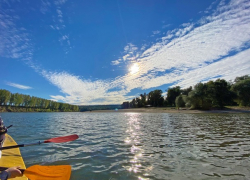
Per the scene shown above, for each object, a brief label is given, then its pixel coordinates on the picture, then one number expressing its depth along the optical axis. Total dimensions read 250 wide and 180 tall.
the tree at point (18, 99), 140.20
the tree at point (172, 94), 127.57
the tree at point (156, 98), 137.12
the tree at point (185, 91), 126.00
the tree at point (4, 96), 129.62
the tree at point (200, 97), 69.00
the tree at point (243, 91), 62.33
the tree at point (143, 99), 152.25
